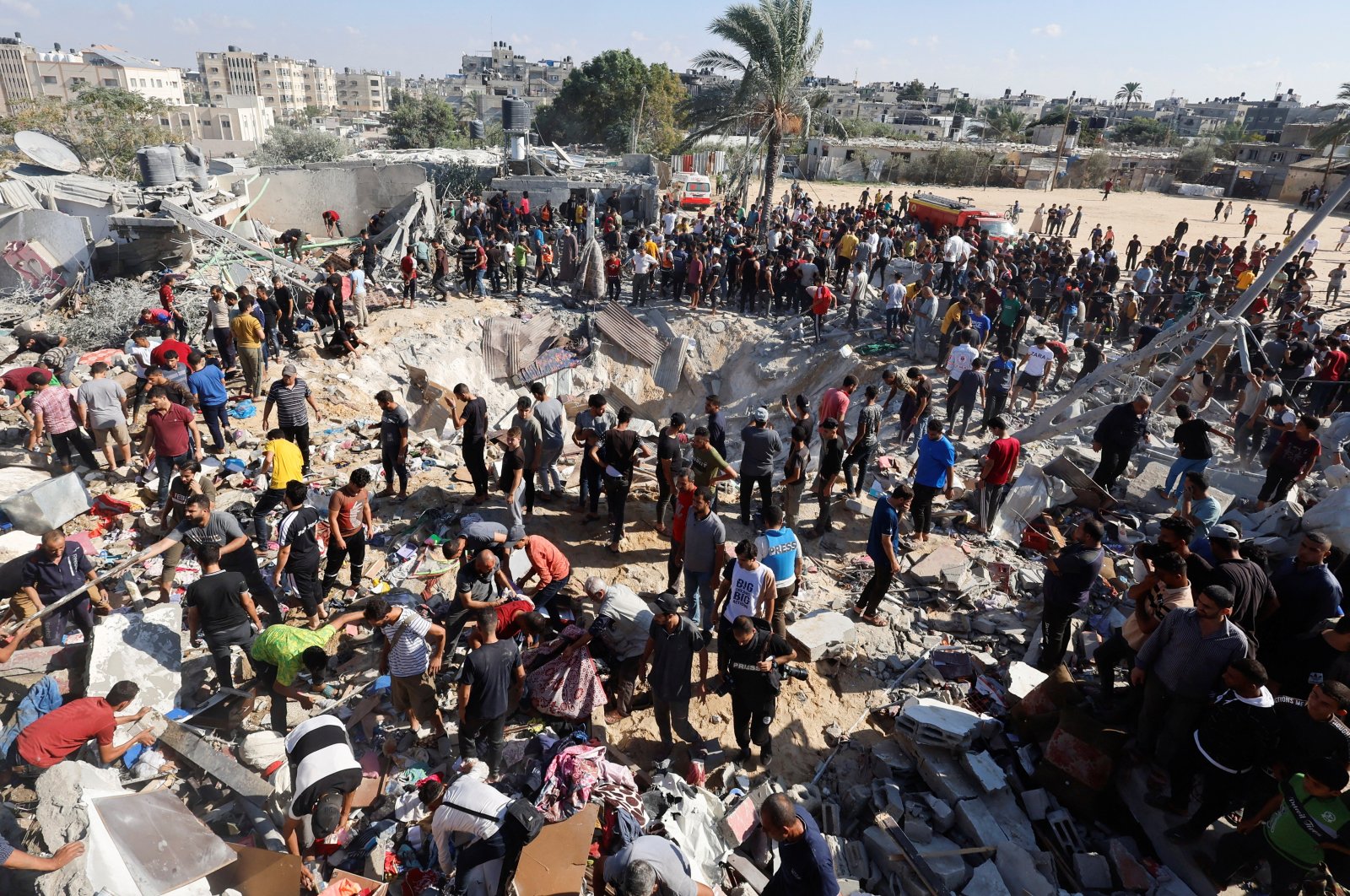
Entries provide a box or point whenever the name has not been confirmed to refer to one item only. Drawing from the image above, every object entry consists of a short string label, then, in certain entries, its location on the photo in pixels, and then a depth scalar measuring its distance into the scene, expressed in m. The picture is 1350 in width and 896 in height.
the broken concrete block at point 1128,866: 4.17
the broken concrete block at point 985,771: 4.61
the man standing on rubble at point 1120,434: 7.98
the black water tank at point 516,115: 31.36
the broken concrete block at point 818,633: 6.07
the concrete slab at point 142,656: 5.24
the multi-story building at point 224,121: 64.93
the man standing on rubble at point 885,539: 6.17
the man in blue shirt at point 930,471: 7.23
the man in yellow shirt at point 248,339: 9.58
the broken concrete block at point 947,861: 4.20
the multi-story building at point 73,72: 79.62
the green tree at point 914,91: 108.22
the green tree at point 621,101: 50.72
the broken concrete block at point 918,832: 4.48
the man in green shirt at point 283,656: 5.01
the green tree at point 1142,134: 64.56
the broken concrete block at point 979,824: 4.39
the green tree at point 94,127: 31.45
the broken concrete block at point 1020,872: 4.13
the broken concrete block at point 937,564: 7.19
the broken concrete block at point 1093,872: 4.19
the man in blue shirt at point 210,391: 8.19
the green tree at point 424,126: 51.44
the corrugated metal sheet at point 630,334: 15.43
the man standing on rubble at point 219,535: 5.63
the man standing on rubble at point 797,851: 3.42
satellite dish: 16.52
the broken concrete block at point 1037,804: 4.54
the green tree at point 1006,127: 55.97
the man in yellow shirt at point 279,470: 6.75
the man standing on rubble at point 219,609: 5.16
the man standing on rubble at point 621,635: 5.48
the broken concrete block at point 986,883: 4.15
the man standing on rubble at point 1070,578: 5.36
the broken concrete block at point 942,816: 4.55
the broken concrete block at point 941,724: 4.86
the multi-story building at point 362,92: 129.25
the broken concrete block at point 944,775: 4.64
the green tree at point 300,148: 38.59
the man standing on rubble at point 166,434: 7.26
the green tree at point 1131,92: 89.38
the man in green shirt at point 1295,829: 3.63
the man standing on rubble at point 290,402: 7.82
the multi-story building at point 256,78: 110.38
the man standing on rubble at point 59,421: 7.72
